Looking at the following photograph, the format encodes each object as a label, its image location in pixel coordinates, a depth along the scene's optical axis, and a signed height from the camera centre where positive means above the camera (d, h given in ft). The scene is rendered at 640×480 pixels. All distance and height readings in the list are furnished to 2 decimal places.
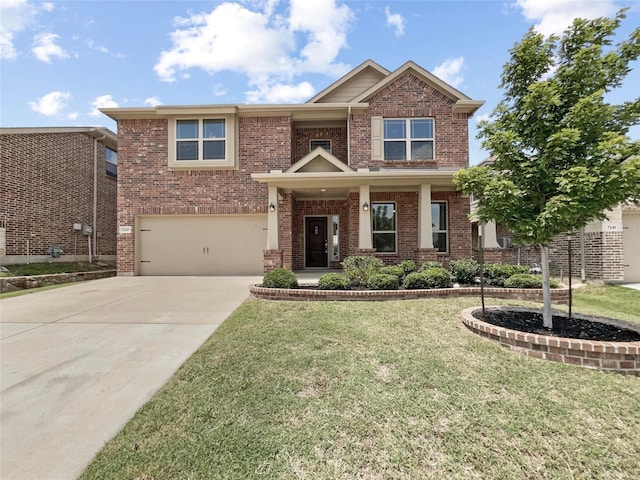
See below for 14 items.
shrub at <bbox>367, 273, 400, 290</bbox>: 23.31 -2.70
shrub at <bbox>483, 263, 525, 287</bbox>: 25.25 -2.27
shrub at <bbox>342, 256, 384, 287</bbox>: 24.79 -1.88
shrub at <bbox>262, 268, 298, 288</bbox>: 23.73 -2.58
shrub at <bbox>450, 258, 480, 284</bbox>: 26.27 -2.15
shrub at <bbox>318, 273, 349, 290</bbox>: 23.54 -2.78
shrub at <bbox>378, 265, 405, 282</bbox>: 25.48 -2.10
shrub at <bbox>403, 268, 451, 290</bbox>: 23.77 -2.67
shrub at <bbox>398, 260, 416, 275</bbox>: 29.84 -1.98
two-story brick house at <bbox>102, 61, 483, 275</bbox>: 38.47 +9.28
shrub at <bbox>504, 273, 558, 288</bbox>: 23.61 -2.72
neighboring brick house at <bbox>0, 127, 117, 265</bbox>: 36.32 +6.76
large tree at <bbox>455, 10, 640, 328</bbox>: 12.61 +4.32
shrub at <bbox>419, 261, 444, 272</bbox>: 28.24 -1.80
